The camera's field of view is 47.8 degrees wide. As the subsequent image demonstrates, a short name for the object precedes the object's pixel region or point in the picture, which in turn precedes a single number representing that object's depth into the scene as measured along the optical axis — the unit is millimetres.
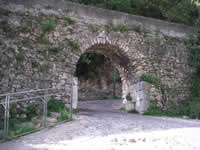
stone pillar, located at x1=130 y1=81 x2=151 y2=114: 8203
